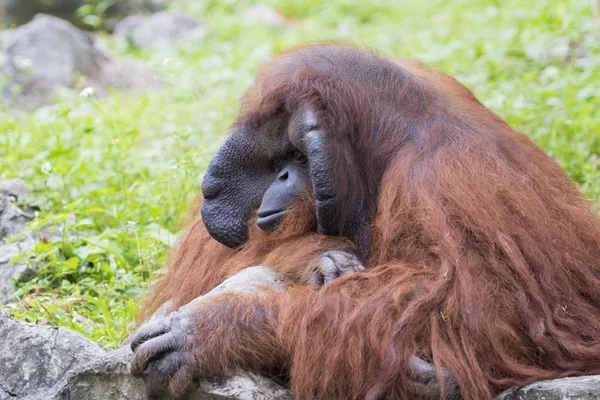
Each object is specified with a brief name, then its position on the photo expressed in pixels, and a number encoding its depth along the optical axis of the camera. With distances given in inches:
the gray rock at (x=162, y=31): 780.0
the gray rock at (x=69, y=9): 926.4
